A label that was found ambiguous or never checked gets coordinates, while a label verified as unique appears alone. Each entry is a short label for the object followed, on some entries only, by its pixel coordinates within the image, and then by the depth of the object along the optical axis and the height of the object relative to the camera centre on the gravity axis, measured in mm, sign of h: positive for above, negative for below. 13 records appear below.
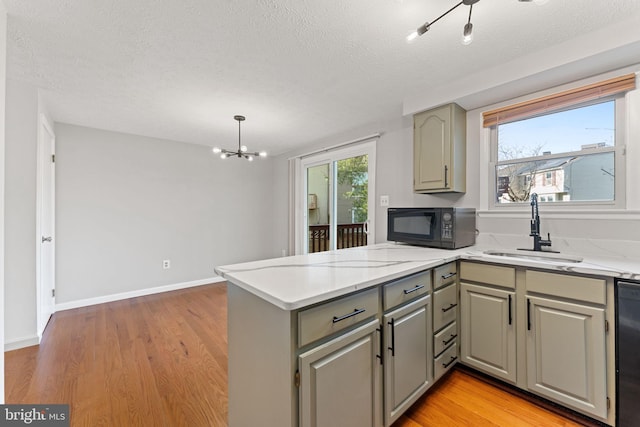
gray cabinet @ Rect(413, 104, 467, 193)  2367 +580
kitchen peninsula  1047 -549
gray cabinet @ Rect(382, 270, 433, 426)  1383 -717
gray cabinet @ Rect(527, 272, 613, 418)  1463 -761
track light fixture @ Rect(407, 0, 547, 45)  1222 +844
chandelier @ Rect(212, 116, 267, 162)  3058 +724
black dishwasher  1349 -714
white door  2516 -117
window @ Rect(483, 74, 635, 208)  1872 +527
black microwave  2158 -110
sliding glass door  3473 +215
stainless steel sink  1731 -297
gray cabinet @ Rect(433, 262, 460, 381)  1760 -725
